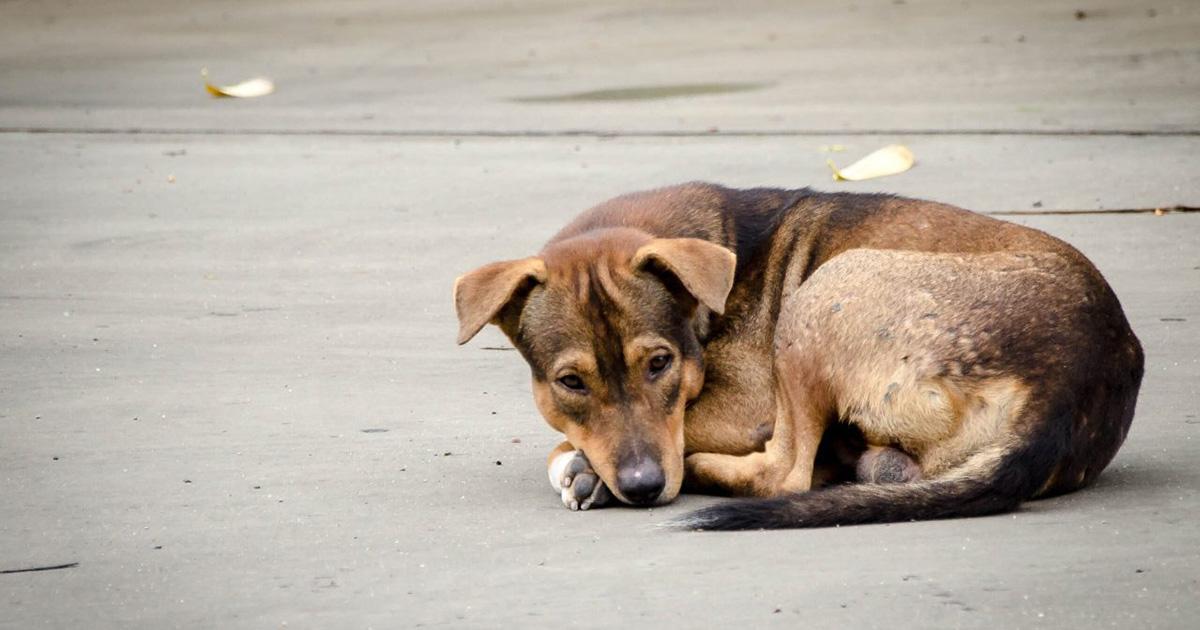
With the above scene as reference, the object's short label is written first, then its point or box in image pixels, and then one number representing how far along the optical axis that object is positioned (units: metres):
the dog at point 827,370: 4.98
